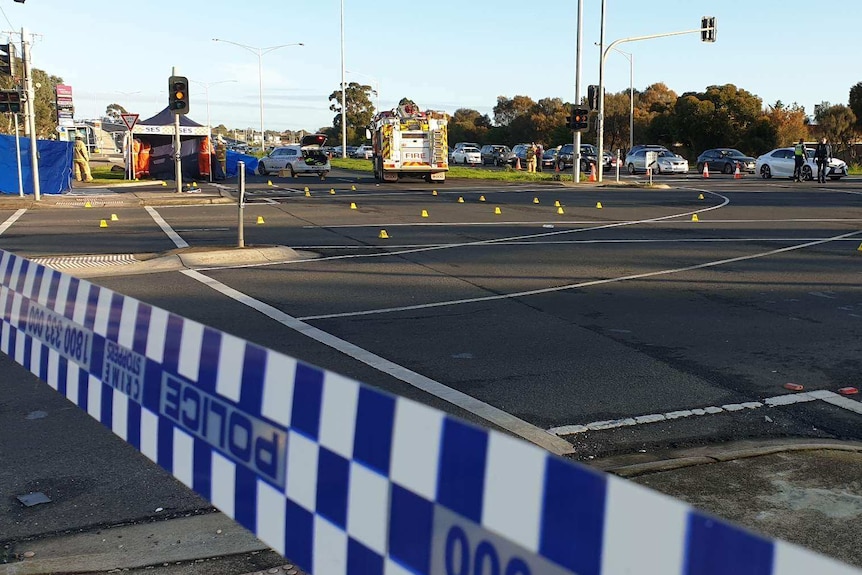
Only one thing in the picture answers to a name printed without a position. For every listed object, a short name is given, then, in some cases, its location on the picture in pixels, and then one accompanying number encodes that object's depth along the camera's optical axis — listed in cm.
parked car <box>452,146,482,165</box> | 6347
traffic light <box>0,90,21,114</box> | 2592
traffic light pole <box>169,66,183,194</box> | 2739
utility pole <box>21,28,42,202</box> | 2519
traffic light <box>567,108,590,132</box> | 3675
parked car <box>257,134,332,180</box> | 4444
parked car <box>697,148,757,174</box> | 4828
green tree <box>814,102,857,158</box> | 5900
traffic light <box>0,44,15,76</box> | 2512
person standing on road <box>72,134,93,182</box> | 3906
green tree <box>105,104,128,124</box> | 18014
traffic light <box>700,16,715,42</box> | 3778
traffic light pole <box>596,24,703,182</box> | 3805
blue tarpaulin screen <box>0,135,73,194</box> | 2967
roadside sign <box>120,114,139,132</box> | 3754
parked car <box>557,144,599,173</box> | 5185
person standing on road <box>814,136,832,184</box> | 3725
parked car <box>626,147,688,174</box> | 4769
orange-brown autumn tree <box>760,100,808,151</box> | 6278
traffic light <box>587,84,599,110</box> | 3712
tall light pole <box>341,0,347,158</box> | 6971
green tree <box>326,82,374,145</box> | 10375
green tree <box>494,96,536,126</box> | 10303
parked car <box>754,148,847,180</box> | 3891
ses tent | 3888
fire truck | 3756
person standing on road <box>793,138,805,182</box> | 3756
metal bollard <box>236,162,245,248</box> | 1441
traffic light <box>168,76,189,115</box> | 2702
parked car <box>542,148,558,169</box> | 5691
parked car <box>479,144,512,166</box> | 6550
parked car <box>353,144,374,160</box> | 8268
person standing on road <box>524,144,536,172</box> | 4969
